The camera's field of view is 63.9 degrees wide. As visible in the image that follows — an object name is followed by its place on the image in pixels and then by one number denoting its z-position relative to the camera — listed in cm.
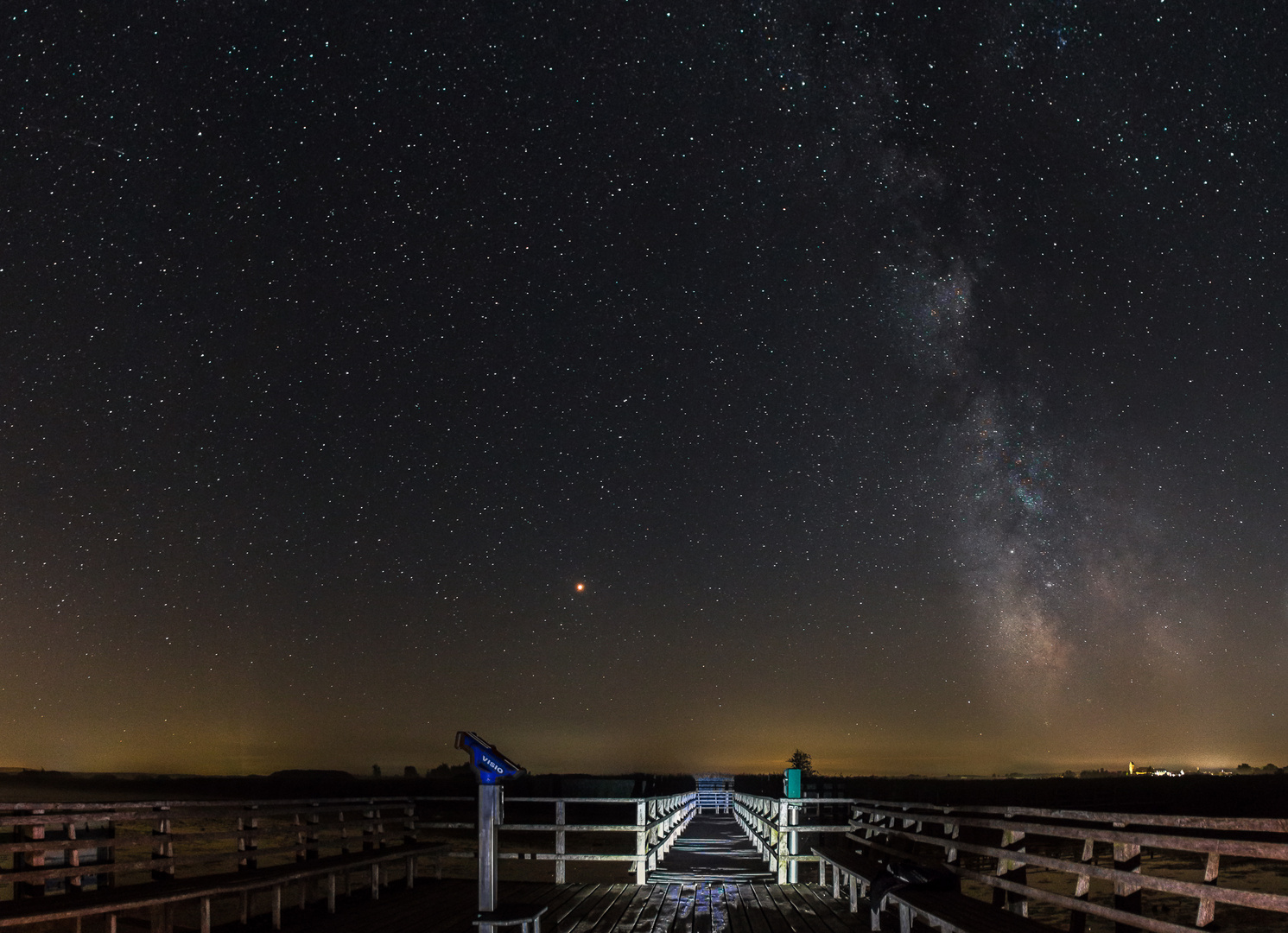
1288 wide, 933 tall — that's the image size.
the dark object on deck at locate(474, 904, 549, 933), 629
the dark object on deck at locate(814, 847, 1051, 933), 665
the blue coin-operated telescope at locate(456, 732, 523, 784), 674
